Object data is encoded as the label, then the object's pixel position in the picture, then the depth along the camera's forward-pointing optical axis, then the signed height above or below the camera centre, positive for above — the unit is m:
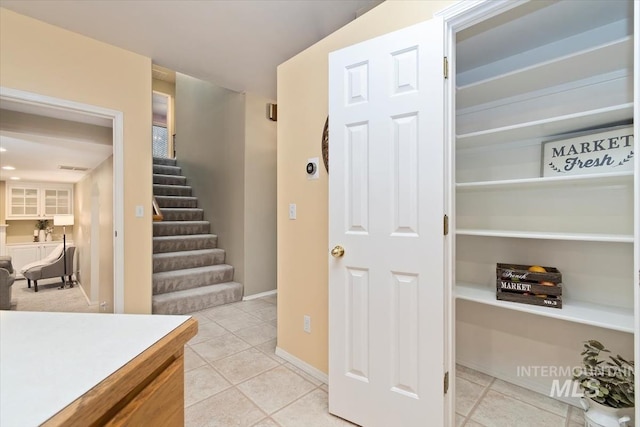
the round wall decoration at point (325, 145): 1.99 +0.47
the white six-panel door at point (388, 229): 1.37 -0.09
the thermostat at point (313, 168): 2.07 +0.33
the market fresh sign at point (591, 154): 1.57 +0.35
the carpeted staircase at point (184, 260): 3.37 -0.65
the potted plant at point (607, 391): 1.33 -0.86
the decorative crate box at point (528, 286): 1.64 -0.44
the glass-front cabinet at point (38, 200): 6.14 +0.28
